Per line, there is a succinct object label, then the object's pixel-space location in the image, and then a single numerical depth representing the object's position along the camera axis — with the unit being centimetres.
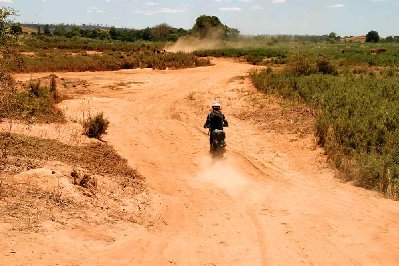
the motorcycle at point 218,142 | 1212
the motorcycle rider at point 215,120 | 1208
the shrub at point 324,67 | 2772
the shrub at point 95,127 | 1347
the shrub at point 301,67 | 2661
